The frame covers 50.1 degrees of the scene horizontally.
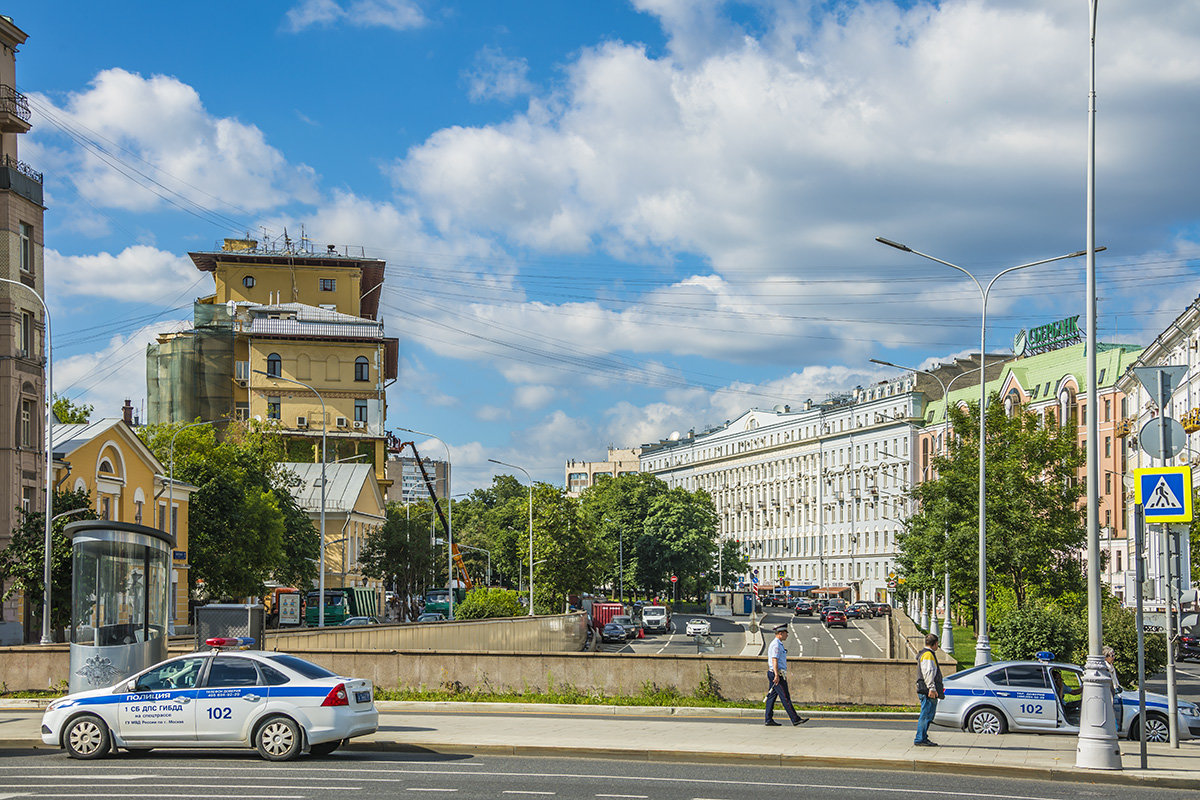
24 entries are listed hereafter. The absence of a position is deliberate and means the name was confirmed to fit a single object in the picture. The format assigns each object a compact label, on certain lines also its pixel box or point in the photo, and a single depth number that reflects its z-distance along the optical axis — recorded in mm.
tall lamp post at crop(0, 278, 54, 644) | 32062
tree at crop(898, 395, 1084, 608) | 40219
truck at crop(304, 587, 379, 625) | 72688
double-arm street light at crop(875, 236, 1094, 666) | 32406
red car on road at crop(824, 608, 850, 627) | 87250
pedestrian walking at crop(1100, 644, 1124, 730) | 21328
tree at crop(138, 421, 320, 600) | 64000
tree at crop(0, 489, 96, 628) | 37625
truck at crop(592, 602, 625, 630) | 76281
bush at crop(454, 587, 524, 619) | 65688
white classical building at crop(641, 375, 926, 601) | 128375
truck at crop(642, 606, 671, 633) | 82375
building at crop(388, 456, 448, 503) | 185250
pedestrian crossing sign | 18266
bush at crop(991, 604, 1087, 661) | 32531
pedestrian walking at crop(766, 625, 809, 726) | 21859
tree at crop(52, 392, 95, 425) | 79281
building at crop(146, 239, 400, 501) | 103500
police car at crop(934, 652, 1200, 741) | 22016
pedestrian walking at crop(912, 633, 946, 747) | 19109
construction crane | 98150
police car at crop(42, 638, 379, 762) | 17281
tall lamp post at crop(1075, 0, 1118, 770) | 16688
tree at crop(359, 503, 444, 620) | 95500
